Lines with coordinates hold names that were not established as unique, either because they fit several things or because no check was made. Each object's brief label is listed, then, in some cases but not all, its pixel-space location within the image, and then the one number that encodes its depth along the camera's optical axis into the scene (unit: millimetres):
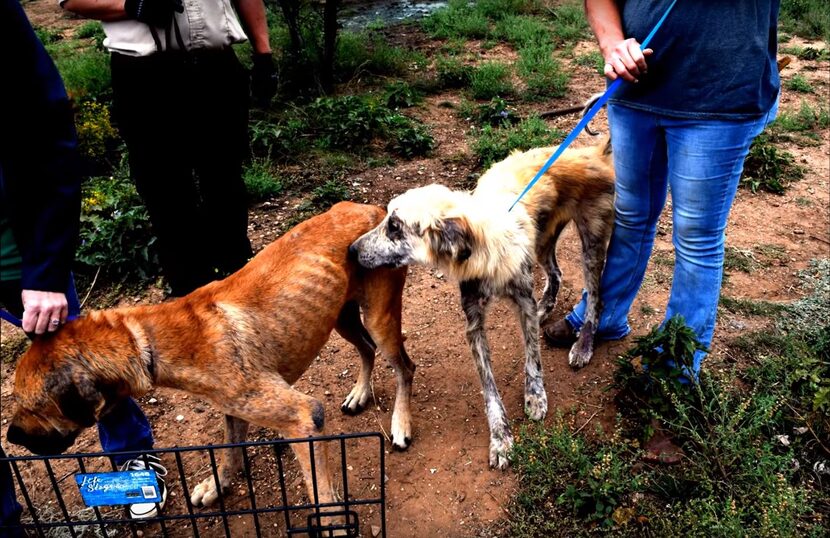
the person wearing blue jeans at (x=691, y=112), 2686
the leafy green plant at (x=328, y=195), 6066
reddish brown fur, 2357
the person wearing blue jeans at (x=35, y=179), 2264
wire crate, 3160
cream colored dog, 3336
